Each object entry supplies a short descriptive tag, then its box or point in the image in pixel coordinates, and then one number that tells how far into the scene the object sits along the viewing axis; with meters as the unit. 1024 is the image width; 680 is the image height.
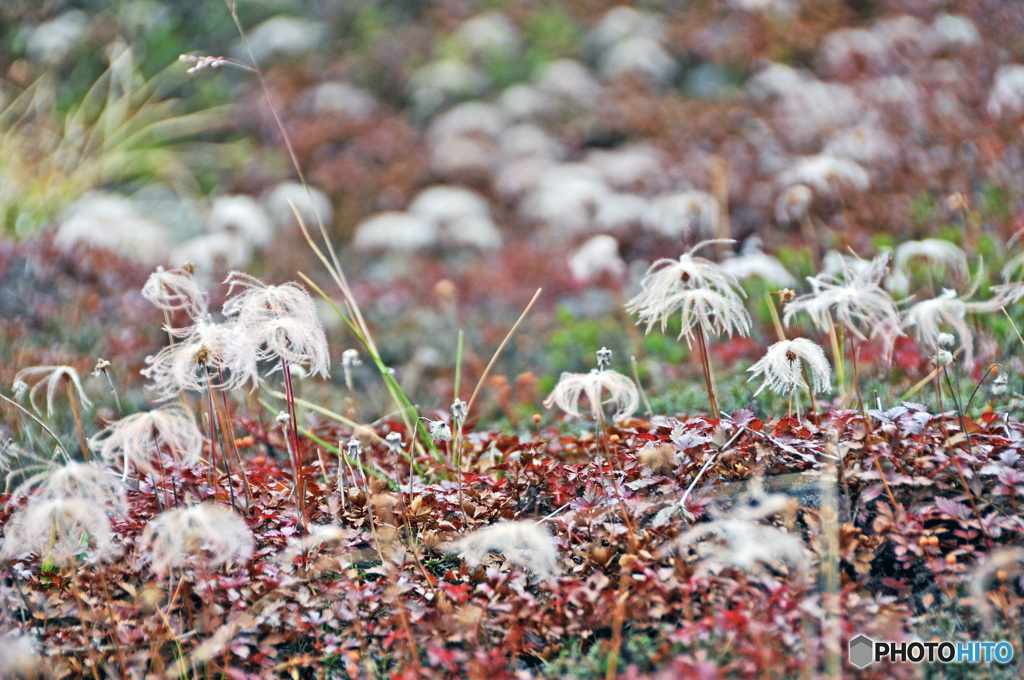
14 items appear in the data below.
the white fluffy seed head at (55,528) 3.93
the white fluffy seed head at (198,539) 3.99
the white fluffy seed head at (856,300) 4.82
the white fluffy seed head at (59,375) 4.55
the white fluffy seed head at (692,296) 4.98
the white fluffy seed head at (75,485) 4.07
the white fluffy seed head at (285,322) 4.60
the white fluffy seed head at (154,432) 4.48
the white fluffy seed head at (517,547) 4.05
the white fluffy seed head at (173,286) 5.01
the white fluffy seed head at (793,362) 4.80
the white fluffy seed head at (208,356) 4.55
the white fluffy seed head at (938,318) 4.81
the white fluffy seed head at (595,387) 4.65
